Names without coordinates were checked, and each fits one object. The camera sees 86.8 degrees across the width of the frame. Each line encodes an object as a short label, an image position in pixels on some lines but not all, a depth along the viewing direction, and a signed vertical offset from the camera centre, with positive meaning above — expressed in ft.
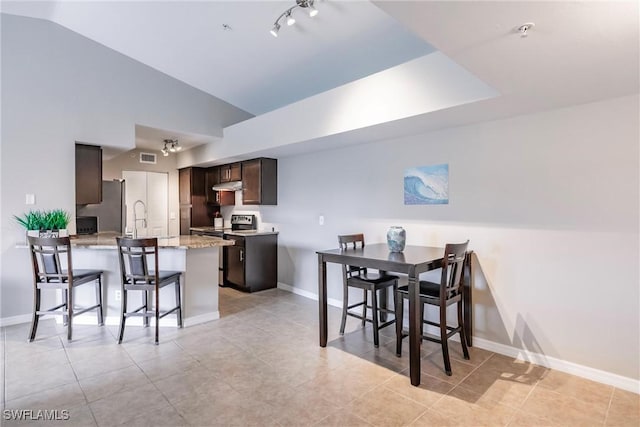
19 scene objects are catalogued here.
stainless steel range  18.86 -0.52
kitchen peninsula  11.96 -1.94
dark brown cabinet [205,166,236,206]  20.11 +1.24
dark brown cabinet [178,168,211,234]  20.60 +0.89
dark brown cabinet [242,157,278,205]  16.83 +1.63
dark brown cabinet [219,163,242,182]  18.33 +2.34
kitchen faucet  20.11 -0.08
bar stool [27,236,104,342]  10.37 -1.93
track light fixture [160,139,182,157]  17.43 +3.77
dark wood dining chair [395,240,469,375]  8.55 -2.21
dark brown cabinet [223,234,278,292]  16.38 -2.44
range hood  18.43 +1.56
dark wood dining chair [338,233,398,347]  10.23 -2.15
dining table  8.02 -1.39
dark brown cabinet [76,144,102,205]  14.19 +1.74
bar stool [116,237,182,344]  10.31 -1.91
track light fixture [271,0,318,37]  9.56 +5.99
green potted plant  12.26 -0.27
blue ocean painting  11.01 +0.91
